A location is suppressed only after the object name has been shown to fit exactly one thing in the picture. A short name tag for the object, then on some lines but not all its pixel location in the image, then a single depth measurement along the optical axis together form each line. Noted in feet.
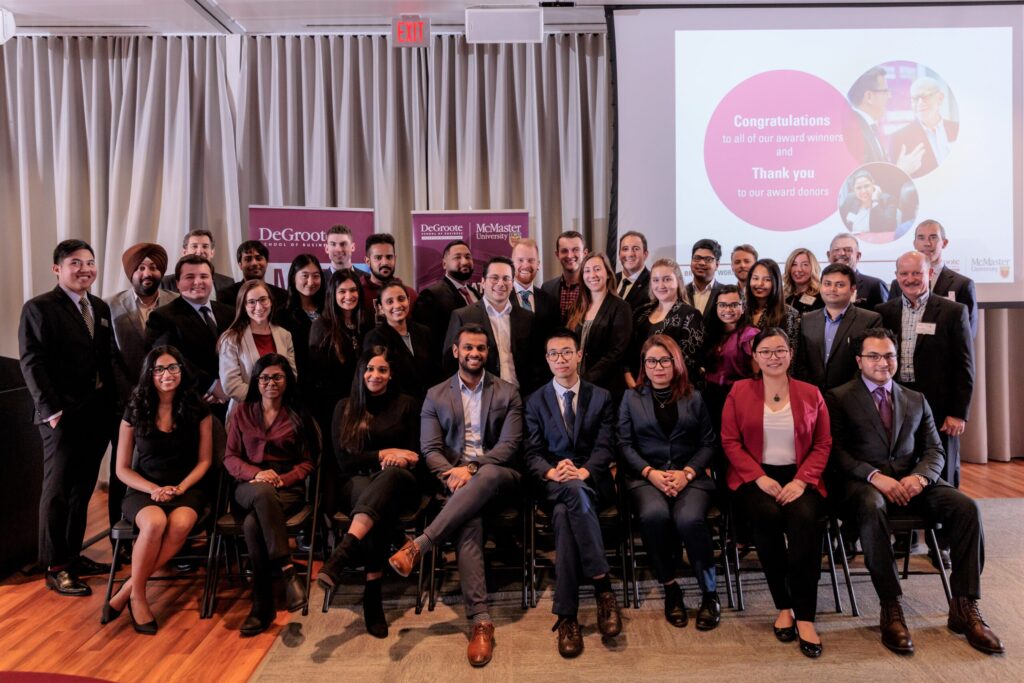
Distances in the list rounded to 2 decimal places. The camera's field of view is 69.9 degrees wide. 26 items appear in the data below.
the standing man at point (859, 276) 13.92
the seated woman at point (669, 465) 10.07
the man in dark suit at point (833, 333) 11.76
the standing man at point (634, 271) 13.46
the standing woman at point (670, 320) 11.84
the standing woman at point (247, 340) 11.55
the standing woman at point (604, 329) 12.10
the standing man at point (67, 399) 11.63
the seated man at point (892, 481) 9.50
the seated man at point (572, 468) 9.66
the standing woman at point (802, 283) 13.58
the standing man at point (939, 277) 13.84
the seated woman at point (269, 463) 10.09
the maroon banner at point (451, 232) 16.97
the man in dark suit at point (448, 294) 13.52
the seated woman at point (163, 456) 10.36
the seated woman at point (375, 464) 10.00
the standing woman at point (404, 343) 11.77
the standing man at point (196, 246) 14.25
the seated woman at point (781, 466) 9.66
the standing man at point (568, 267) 13.78
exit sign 16.49
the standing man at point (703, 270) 13.23
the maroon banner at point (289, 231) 17.16
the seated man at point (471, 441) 10.16
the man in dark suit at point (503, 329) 12.23
